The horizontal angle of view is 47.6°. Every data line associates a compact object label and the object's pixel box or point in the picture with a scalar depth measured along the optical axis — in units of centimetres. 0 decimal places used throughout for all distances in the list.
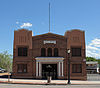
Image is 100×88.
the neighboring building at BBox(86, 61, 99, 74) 4697
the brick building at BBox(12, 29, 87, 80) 2234
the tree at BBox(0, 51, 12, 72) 4078
